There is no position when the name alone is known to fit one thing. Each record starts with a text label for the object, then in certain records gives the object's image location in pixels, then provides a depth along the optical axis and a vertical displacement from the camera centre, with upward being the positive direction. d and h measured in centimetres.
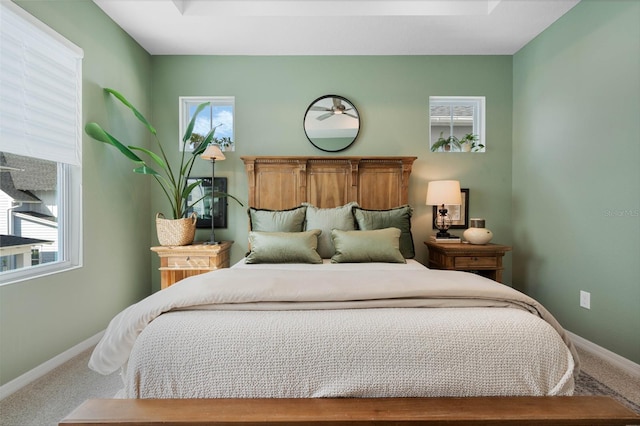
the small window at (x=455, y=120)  354 +102
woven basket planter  300 -22
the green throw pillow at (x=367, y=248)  251 -32
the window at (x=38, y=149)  194 +41
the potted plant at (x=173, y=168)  256 +44
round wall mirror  346 +95
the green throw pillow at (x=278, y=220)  286 -11
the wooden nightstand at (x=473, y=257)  297 -47
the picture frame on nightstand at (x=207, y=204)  348 +5
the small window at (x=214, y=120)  354 +102
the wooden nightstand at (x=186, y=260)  295 -49
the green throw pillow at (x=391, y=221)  283 -11
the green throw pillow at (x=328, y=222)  276 -12
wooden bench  104 -70
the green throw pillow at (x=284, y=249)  250 -33
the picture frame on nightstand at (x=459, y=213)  349 -5
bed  117 -52
